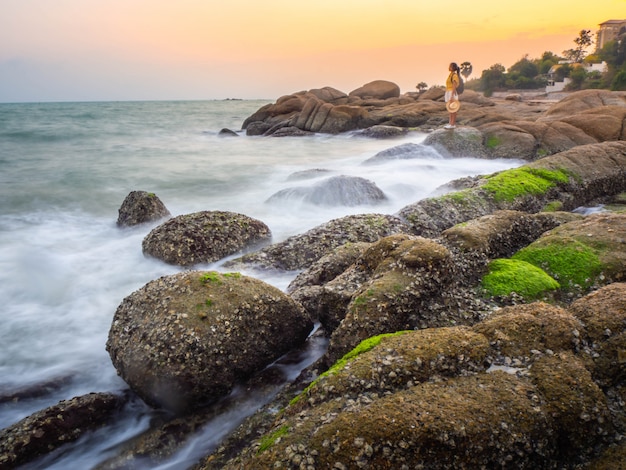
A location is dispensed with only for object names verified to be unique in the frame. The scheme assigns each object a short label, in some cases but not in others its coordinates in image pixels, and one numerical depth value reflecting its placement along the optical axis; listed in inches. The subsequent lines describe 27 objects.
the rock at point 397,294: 162.1
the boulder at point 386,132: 1122.0
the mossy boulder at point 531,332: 118.2
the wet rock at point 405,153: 679.1
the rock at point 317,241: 301.4
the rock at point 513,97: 1889.0
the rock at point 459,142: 665.0
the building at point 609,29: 3038.9
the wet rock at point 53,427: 158.7
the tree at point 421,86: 3230.8
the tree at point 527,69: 2746.1
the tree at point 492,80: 2691.9
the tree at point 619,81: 1606.8
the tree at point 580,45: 3289.9
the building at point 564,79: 2231.8
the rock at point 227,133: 1482.4
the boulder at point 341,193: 464.1
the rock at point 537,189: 333.7
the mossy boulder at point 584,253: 186.2
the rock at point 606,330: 111.3
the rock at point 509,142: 611.8
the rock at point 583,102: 826.2
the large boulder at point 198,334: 175.8
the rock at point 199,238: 318.0
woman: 748.0
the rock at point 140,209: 415.5
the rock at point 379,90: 1788.9
